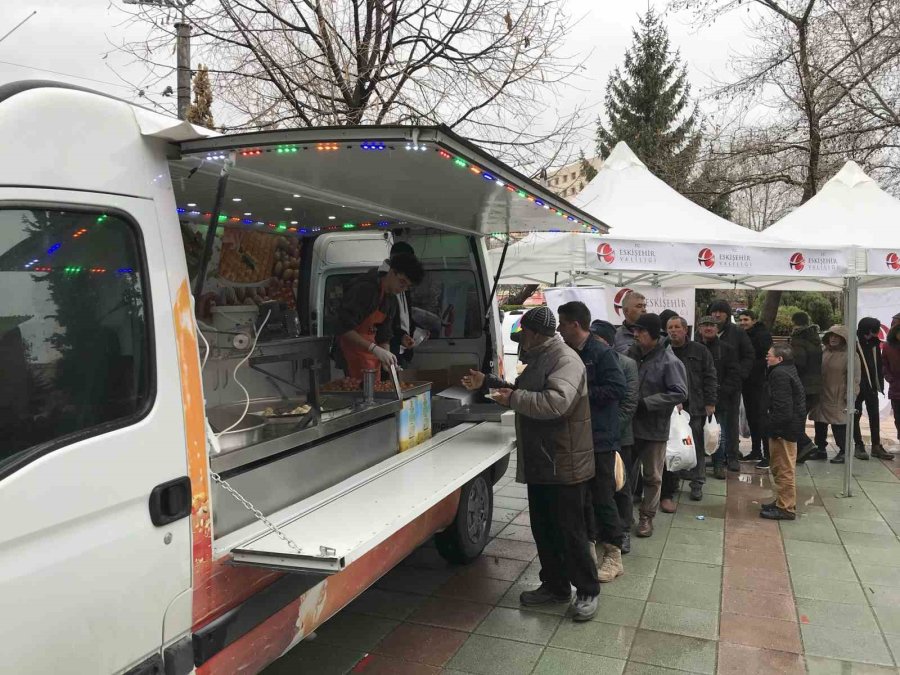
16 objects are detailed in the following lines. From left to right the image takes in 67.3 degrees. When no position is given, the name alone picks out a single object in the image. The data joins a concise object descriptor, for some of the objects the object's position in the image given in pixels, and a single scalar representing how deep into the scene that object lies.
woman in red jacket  8.59
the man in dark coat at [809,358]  8.20
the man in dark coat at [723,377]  7.35
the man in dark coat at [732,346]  7.59
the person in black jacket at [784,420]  5.89
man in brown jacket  3.95
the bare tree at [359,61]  8.02
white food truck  1.86
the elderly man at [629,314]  6.84
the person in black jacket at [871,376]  8.65
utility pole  7.10
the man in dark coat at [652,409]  5.67
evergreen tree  26.41
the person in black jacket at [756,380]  8.00
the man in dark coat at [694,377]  6.59
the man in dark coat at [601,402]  4.58
